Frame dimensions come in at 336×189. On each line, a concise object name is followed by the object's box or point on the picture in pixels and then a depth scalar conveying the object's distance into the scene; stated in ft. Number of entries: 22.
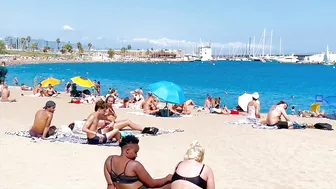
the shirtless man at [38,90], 84.14
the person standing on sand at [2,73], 78.27
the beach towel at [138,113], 53.58
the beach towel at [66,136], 32.35
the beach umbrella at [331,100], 65.87
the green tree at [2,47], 507.92
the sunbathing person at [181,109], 56.18
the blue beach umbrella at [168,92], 48.65
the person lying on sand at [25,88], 101.04
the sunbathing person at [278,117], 42.70
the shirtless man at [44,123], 31.91
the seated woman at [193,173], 14.99
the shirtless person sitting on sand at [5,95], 62.28
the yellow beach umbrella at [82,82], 78.20
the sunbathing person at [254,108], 50.60
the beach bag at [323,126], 44.70
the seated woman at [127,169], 16.49
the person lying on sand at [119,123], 36.09
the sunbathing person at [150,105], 53.42
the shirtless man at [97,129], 30.42
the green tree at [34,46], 622.13
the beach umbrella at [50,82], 85.63
